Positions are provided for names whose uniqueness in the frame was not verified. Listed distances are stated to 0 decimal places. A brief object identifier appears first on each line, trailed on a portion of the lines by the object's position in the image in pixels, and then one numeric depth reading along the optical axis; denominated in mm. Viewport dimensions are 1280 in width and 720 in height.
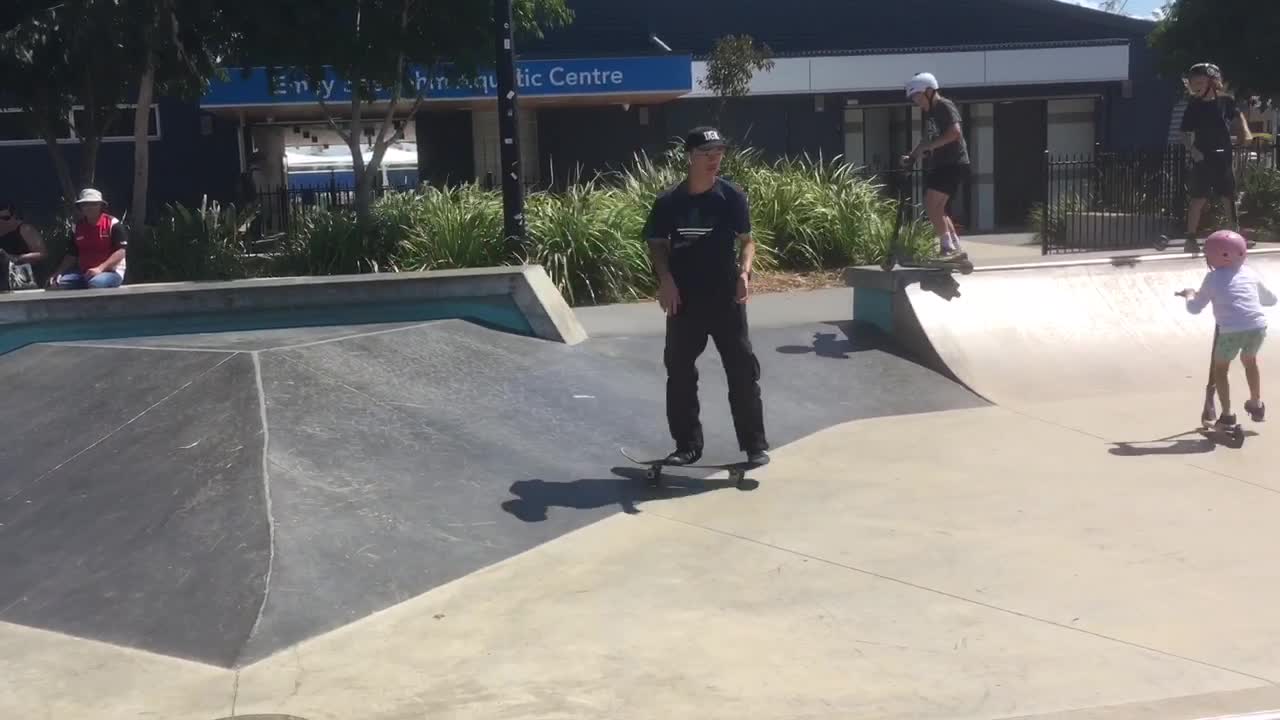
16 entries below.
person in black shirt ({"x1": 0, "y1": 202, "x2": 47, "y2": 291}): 11340
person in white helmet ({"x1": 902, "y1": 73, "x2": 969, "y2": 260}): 9578
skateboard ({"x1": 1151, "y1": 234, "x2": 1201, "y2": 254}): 11487
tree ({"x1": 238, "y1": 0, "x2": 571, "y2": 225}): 14688
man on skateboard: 6902
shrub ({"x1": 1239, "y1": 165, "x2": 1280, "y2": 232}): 16453
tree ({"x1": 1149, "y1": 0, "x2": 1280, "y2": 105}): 18938
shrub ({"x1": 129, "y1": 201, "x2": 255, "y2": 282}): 14719
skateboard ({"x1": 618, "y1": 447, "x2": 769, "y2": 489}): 7008
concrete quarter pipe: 9148
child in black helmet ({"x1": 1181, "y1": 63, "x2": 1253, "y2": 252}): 10867
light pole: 11820
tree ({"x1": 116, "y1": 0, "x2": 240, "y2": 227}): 14125
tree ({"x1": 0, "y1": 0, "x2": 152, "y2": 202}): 13914
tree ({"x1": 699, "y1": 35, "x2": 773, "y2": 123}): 20875
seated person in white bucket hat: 10398
